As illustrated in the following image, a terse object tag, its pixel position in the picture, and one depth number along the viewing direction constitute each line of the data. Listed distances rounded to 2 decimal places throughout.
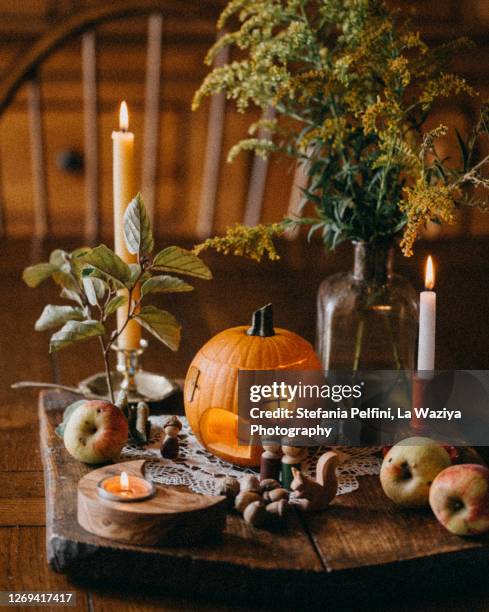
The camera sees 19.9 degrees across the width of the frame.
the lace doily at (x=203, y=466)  1.25
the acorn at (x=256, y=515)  1.15
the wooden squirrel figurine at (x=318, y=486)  1.18
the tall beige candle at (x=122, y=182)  1.40
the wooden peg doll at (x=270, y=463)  1.23
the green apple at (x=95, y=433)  1.26
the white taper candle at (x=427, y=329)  1.29
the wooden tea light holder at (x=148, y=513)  1.11
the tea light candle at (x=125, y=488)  1.11
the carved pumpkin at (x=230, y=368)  1.29
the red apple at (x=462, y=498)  1.12
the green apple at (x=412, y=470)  1.18
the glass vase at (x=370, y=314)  1.36
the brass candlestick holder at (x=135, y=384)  1.46
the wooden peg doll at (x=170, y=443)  1.30
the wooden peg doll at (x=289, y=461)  1.23
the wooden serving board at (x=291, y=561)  1.09
